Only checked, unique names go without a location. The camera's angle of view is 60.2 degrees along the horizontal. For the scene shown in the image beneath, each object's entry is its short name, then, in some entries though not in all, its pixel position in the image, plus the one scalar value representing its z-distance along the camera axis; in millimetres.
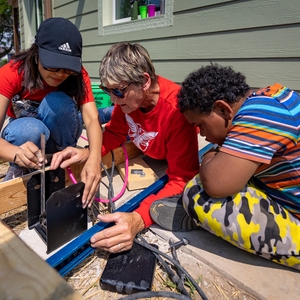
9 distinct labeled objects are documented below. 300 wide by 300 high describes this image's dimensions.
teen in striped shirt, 1047
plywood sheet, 1957
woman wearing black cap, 1526
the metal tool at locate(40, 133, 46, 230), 1401
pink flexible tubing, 1600
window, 3871
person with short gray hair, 1455
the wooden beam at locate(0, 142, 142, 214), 1460
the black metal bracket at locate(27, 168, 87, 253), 1249
